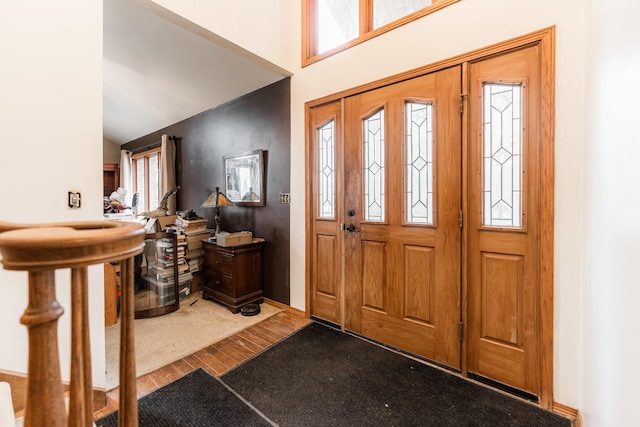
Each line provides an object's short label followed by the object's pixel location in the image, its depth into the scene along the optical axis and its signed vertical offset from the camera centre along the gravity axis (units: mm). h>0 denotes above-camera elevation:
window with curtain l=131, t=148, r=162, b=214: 5609 +661
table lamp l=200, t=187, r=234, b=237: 3285 +96
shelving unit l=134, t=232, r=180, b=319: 2820 -680
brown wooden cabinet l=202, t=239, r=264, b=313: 2988 -694
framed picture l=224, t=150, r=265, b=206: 3277 +375
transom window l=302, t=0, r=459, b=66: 2178 +1592
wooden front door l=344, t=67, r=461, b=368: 1959 -44
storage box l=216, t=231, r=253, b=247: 2980 -310
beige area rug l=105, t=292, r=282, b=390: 2076 -1064
